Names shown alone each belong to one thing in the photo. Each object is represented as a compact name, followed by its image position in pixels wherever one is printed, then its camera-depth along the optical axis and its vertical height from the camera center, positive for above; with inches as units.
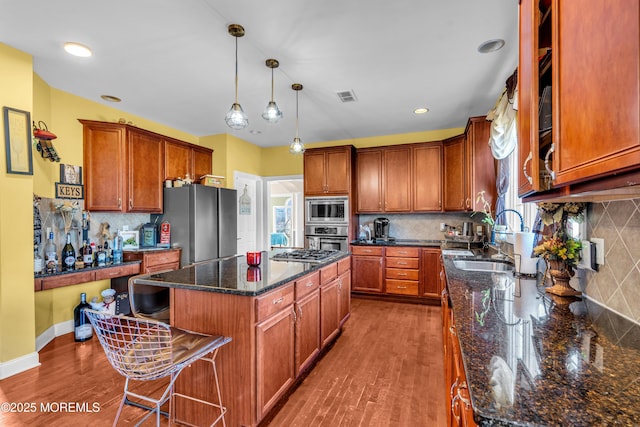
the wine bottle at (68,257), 116.8 -16.2
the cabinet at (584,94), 22.8 +11.5
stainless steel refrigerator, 151.1 -2.2
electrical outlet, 50.0 -6.6
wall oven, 180.2 -14.0
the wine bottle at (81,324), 116.3 -43.5
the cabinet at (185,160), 159.2 +32.6
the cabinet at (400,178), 171.9 +22.1
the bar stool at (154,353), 52.2 -26.5
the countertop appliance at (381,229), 187.6 -9.6
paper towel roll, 76.3 -10.6
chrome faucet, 134.9 -10.3
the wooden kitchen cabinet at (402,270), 164.9 -32.3
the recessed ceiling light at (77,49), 90.5 +53.5
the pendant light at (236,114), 82.2 +28.8
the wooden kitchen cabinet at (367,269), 171.2 -32.6
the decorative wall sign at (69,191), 121.6 +11.3
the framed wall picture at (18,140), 91.4 +24.9
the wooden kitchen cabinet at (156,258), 134.7 -20.4
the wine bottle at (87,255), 122.0 -16.3
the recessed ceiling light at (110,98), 129.6 +53.7
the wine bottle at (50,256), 111.0 -15.2
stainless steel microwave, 180.5 +3.0
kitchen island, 63.8 -26.4
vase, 55.4 -12.6
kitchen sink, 97.0 -17.7
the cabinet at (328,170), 180.5 +28.1
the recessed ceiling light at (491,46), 87.9 +52.0
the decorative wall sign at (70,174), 123.4 +18.6
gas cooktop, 101.6 -15.3
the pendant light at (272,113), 88.5 +31.3
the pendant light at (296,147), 112.3 +26.6
